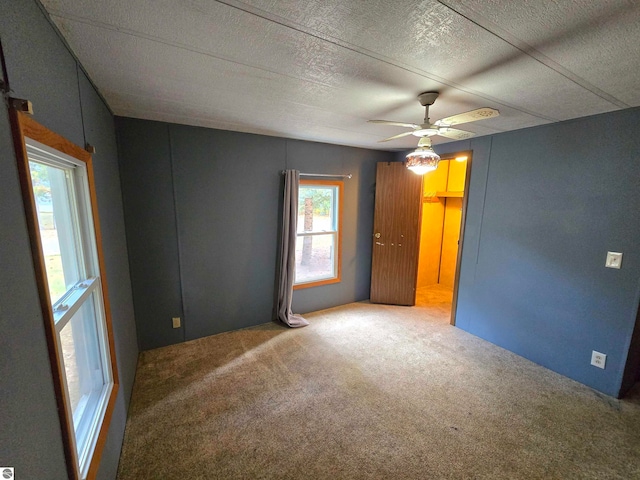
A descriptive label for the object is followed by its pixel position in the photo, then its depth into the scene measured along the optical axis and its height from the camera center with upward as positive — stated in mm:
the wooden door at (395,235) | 3865 -463
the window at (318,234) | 3695 -442
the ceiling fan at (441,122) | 1562 +527
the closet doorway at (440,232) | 4539 -496
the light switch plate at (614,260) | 2159 -427
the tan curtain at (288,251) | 3230 -607
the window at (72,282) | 901 -397
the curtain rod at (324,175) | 3456 +362
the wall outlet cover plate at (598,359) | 2271 -1284
